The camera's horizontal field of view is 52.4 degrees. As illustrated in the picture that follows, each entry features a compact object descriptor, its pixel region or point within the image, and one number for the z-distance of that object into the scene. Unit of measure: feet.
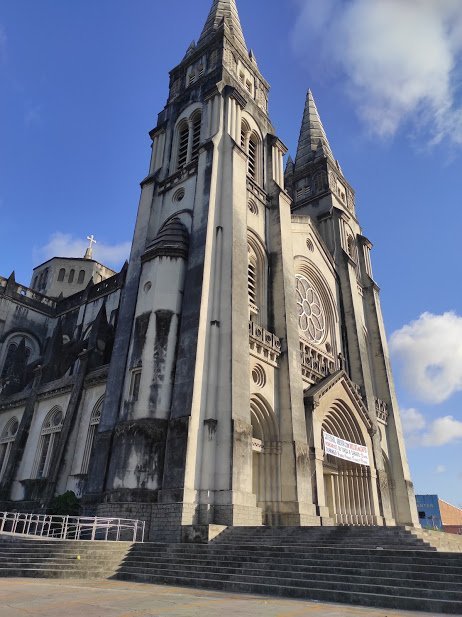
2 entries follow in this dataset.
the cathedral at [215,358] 54.85
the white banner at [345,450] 69.67
